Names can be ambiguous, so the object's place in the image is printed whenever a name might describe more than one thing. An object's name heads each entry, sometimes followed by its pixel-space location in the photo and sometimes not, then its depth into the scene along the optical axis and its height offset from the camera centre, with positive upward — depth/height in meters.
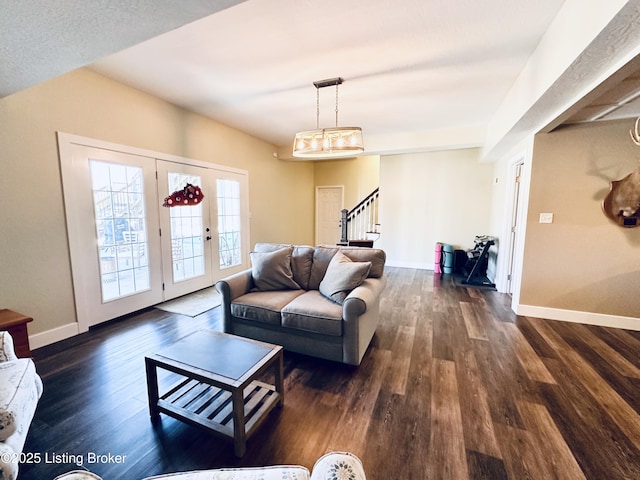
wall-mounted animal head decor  2.84 +0.13
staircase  6.87 -0.24
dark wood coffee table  1.48 -1.02
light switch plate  3.28 -0.06
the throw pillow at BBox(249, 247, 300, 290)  2.87 -0.67
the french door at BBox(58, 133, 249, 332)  2.88 -0.23
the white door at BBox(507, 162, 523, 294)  4.15 -0.22
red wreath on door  3.07 +0.13
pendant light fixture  3.08 +0.82
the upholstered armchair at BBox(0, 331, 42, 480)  1.04 -0.90
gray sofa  2.25 -0.83
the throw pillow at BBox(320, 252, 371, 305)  2.44 -0.62
